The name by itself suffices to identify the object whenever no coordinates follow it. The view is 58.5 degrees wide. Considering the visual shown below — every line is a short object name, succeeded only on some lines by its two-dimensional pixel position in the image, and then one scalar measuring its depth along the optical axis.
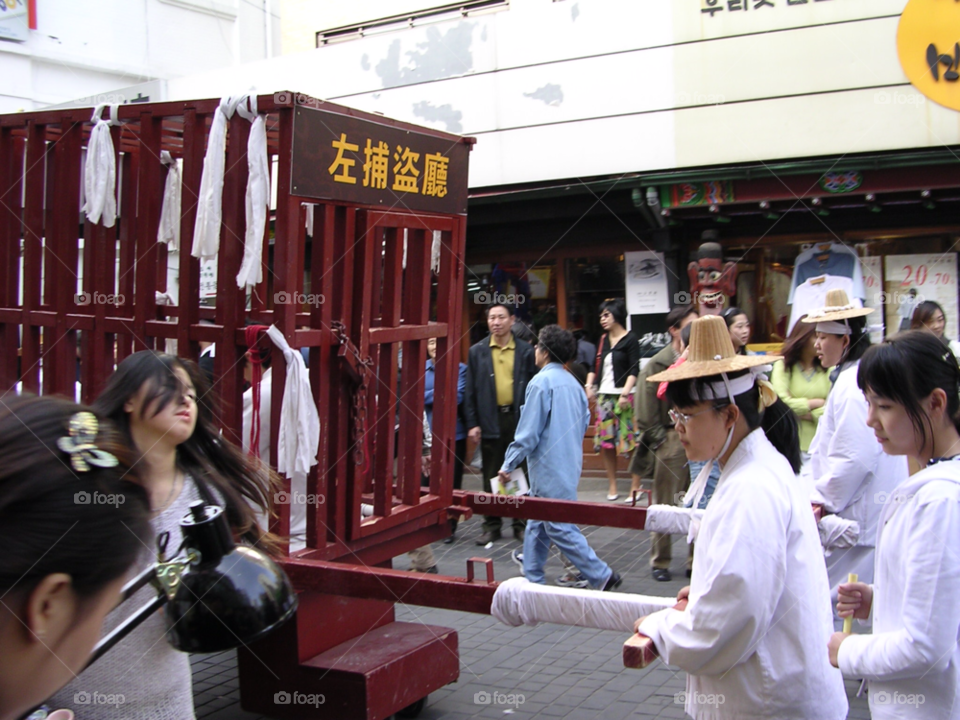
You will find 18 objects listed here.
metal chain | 3.83
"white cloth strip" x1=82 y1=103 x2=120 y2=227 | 4.13
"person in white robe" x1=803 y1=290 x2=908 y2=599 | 4.08
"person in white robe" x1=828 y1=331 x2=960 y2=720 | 1.98
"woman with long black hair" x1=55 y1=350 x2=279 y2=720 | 2.33
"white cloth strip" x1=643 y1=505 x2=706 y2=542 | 3.91
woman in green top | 5.50
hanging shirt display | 8.47
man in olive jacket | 6.28
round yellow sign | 7.86
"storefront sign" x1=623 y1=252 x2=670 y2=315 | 9.30
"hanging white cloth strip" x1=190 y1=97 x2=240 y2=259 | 3.73
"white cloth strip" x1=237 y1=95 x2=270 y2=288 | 3.63
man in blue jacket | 5.87
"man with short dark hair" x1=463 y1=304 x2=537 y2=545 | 7.52
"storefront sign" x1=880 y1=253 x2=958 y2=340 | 8.20
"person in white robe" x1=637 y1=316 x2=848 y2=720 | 2.02
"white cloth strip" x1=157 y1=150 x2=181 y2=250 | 4.06
